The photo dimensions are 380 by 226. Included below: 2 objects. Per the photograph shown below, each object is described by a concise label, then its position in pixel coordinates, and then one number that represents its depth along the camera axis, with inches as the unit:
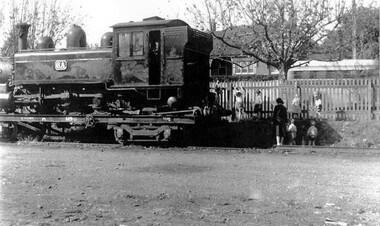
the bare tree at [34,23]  1245.7
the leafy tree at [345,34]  904.9
